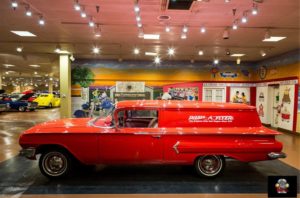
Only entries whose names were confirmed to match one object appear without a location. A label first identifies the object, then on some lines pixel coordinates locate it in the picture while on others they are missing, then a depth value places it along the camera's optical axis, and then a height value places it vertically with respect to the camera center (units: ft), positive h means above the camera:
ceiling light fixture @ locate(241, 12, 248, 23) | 15.60 +5.17
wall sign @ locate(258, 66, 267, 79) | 34.58 +3.51
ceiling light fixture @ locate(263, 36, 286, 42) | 21.79 +5.36
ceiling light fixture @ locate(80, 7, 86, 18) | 14.92 +5.18
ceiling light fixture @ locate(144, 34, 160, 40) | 21.64 +5.39
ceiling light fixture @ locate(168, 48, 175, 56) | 27.97 +5.35
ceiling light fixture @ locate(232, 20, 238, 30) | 17.19 +5.19
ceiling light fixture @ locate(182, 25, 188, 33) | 18.17 +5.15
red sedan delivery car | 13.33 -2.64
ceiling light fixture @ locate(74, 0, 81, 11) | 13.68 +5.14
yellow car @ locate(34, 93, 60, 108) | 62.64 -1.85
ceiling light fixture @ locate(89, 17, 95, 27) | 16.96 +5.16
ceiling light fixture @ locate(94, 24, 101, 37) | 18.65 +5.06
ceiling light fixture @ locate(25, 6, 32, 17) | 14.53 +5.05
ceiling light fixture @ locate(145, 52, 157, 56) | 30.89 +5.36
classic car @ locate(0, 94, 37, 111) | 53.98 -2.54
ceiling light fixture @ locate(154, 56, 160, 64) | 33.62 +5.03
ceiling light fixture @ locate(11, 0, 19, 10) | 13.39 +5.06
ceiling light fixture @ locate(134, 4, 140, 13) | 13.79 +5.10
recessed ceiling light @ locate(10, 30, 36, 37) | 21.18 +5.42
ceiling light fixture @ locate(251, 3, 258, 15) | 13.84 +5.07
